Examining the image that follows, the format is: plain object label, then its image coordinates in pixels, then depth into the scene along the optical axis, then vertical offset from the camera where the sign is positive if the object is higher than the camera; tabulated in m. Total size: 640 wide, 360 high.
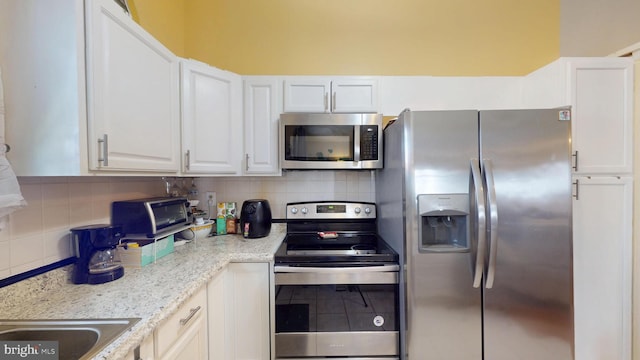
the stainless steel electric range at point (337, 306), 1.48 -0.76
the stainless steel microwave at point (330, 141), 1.73 +0.25
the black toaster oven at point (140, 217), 1.37 -0.21
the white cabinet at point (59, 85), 0.88 +0.34
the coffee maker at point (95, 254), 1.10 -0.34
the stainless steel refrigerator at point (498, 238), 1.29 -0.32
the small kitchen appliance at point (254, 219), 1.83 -0.30
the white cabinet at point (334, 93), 1.85 +0.62
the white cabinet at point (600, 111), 1.58 +0.40
